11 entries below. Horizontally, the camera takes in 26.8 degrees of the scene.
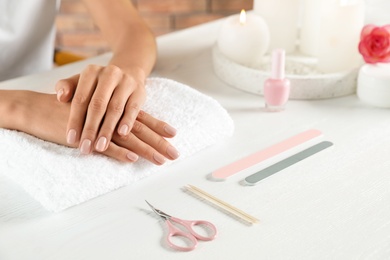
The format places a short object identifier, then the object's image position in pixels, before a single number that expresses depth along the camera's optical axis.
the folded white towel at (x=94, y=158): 0.87
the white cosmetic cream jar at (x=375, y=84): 1.07
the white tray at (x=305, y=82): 1.10
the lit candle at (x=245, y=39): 1.13
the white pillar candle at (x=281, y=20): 1.18
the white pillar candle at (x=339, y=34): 1.11
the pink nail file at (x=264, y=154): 0.92
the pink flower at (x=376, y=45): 1.08
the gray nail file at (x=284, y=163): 0.91
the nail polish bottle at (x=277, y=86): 1.05
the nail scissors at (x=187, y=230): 0.81
